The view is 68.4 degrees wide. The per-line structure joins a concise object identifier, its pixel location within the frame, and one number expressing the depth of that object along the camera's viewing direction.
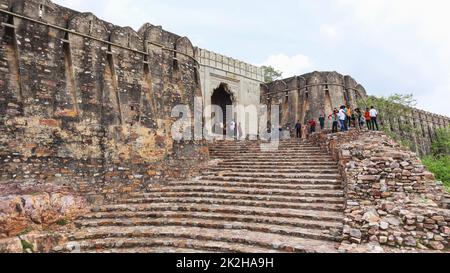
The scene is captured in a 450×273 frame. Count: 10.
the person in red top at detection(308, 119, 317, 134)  13.41
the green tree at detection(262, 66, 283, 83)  22.18
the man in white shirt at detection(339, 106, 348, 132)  10.56
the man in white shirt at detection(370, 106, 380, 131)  10.70
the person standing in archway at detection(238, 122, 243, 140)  14.98
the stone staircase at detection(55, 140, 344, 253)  5.46
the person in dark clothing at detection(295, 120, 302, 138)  13.98
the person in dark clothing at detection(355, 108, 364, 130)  12.05
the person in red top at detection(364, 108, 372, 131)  10.98
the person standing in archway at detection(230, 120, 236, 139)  14.62
